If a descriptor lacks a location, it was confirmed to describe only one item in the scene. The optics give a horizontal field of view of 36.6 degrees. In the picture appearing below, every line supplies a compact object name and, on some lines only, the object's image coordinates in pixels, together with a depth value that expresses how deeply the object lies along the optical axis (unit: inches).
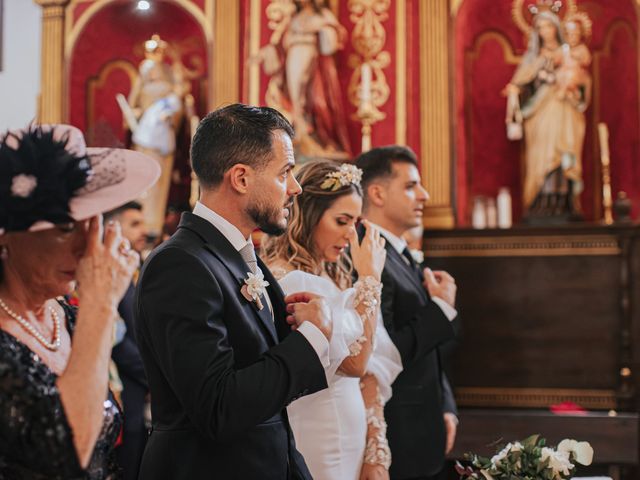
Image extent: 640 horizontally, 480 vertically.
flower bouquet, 101.8
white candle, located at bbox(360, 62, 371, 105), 267.3
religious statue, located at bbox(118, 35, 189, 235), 306.5
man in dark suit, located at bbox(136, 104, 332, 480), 75.5
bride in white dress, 106.7
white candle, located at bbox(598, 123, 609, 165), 275.0
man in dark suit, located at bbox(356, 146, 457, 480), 129.4
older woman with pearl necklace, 60.7
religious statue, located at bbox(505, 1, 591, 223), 276.1
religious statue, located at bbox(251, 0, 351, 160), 287.4
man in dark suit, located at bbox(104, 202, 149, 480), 170.9
